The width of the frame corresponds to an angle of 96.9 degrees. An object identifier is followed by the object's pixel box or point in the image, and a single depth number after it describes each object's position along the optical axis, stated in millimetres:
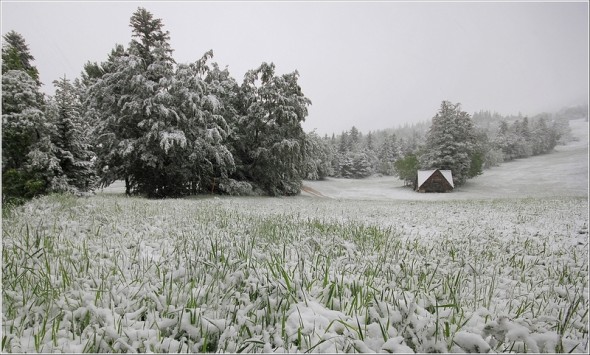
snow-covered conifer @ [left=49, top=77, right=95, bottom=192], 14812
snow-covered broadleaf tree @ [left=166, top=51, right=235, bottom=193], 16609
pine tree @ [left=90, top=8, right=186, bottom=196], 15820
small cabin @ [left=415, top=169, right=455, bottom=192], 39625
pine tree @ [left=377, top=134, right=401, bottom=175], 71312
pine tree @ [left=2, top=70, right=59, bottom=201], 12922
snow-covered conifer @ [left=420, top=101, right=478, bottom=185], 41094
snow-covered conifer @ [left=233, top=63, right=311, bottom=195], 21875
